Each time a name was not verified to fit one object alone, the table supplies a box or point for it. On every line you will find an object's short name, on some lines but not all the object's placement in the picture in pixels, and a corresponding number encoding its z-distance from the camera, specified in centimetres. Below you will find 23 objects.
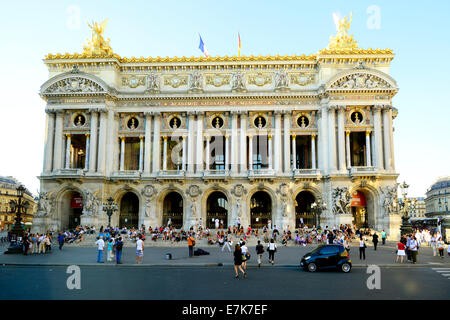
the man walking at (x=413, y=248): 2391
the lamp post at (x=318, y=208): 3578
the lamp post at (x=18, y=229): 3329
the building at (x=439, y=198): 9604
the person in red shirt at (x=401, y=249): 2404
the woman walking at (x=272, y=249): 2347
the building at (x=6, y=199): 9438
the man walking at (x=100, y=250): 2408
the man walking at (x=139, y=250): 2416
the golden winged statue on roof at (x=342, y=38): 4866
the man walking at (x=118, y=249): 2352
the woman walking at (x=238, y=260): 1819
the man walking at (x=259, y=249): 2188
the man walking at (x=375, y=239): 3112
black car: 2020
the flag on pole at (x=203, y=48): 5028
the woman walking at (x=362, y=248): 2530
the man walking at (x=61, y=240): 3269
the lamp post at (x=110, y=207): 3110
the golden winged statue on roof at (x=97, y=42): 4997
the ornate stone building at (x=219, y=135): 4616
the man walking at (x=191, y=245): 2728
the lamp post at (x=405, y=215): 3209
